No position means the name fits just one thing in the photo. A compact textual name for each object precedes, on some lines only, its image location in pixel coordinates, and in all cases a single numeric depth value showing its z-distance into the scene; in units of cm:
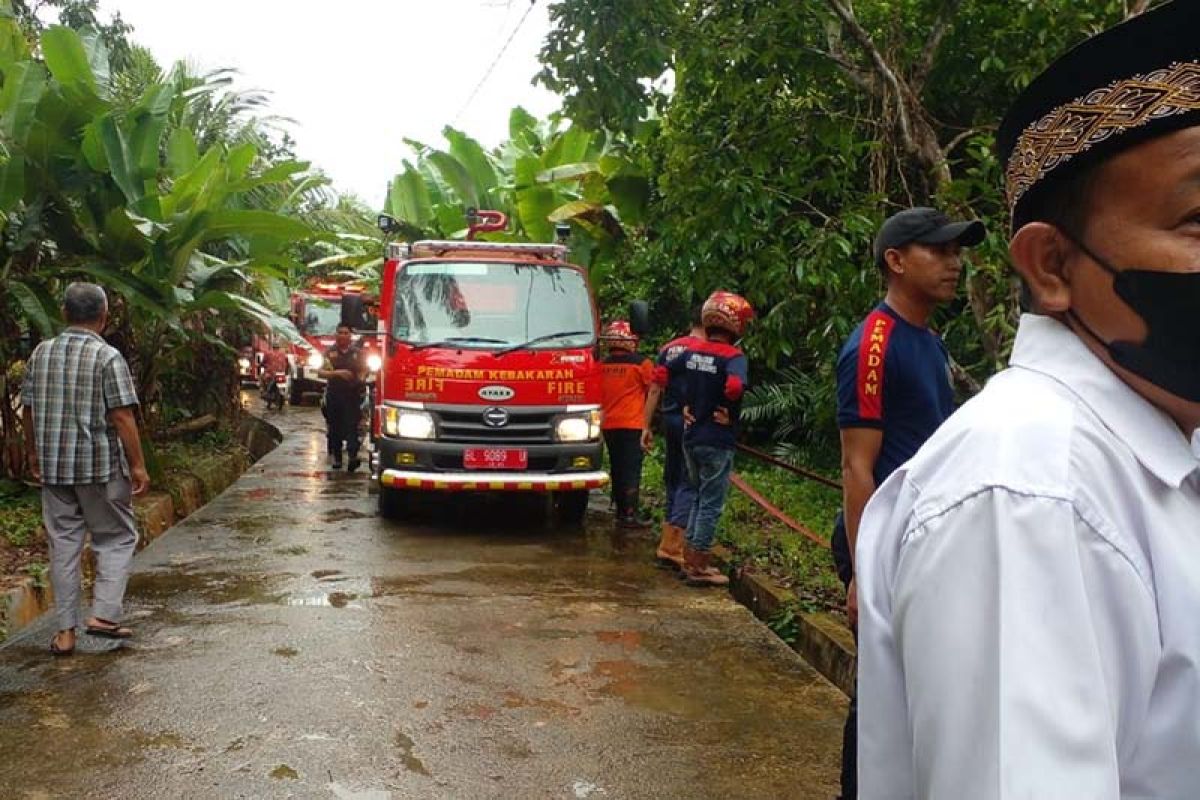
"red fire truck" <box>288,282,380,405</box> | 2053
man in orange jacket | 877
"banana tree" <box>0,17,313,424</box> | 735
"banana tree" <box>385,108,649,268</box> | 1226
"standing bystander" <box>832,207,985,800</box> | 315
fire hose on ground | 634
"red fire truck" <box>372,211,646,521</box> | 825
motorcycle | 2172
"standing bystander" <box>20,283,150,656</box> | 511
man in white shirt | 89
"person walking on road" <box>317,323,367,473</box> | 1209
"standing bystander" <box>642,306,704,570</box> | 718
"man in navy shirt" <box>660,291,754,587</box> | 634
